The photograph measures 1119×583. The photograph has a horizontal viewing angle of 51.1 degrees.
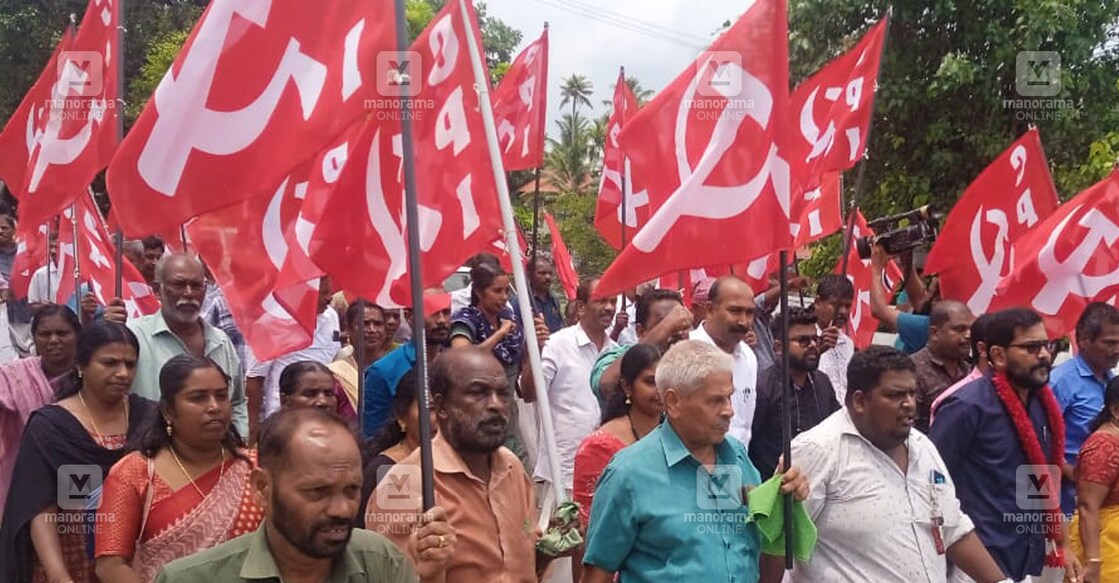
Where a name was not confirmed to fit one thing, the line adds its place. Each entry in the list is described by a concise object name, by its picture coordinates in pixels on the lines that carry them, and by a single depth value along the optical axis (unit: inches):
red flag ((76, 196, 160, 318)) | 276.1
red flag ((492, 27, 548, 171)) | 299.1
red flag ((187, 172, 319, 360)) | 169.3
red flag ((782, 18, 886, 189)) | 261.1
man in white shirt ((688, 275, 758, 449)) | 209.6
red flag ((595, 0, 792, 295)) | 155.6
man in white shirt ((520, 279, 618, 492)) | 229.1
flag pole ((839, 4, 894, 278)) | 272.4
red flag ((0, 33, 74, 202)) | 259.4
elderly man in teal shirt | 129.8
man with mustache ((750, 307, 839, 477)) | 202.8
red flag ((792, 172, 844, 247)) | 313.5
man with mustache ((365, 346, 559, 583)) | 129.3
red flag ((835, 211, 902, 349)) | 302.5
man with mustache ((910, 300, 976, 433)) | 210.8
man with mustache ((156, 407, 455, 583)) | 90.8
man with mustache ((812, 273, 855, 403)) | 259.0
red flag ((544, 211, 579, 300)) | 382.9
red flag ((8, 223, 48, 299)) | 291.3
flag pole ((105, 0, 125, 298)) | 216.1
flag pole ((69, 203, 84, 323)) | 259.8
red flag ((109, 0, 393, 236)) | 134.3
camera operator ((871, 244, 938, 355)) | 255.0
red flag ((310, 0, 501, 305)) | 154.8
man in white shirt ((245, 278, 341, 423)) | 236.4
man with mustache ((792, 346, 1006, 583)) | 141.9
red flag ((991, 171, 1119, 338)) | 253.0
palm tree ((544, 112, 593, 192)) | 1776.6
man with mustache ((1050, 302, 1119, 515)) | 215.3
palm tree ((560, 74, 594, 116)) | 2330.2
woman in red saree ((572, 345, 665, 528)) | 161.9
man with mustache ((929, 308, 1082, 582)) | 177.0
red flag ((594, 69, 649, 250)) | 332.5
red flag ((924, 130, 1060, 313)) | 267.9
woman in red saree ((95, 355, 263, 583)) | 128.5
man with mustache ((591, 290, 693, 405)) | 186.4
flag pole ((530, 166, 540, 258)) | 288.6
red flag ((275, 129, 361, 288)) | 177.8
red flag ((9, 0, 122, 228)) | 227.3
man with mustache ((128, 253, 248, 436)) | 200.1
